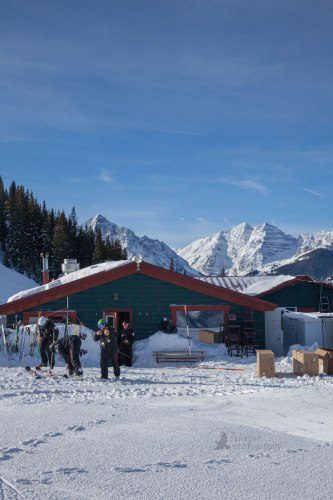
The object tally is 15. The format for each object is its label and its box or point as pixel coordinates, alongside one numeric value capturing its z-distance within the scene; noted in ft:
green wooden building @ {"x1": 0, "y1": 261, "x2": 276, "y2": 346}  71.31
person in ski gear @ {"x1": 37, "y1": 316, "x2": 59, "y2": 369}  50.60
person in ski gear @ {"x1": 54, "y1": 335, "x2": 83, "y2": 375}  43.29
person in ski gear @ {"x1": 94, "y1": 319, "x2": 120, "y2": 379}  42.63
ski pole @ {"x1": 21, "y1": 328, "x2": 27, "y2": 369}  57.49
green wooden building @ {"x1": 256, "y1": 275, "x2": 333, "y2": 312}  102.32
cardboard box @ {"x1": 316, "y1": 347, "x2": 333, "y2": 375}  47.37
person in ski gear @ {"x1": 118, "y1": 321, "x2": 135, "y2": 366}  59.52
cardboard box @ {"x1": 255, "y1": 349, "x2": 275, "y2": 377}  45.93
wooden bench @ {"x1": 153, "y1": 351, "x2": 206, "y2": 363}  62.39
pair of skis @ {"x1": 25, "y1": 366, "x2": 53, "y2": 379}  44.64
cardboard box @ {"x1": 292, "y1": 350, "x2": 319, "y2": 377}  46.44
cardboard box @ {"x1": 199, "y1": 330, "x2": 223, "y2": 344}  71.00
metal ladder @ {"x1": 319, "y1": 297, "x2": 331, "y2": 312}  102.17
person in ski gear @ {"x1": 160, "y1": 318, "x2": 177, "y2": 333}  70.95
